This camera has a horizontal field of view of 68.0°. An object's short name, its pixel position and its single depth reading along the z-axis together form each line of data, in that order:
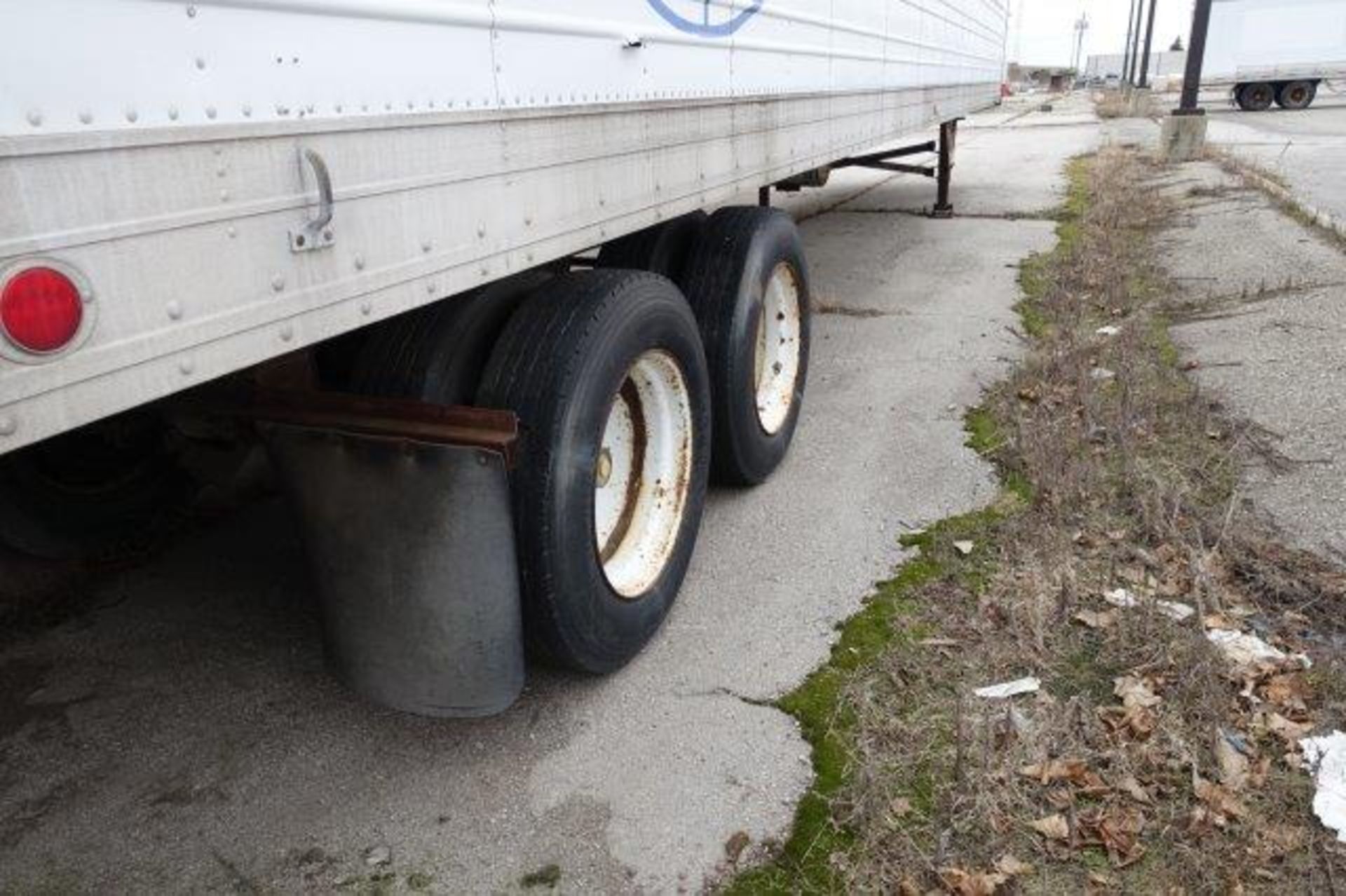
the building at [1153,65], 67.44
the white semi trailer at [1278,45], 27.19
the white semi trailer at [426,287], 1.39
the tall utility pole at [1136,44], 50.88
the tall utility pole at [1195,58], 14.12
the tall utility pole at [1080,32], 93.12
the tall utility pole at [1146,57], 41.41
